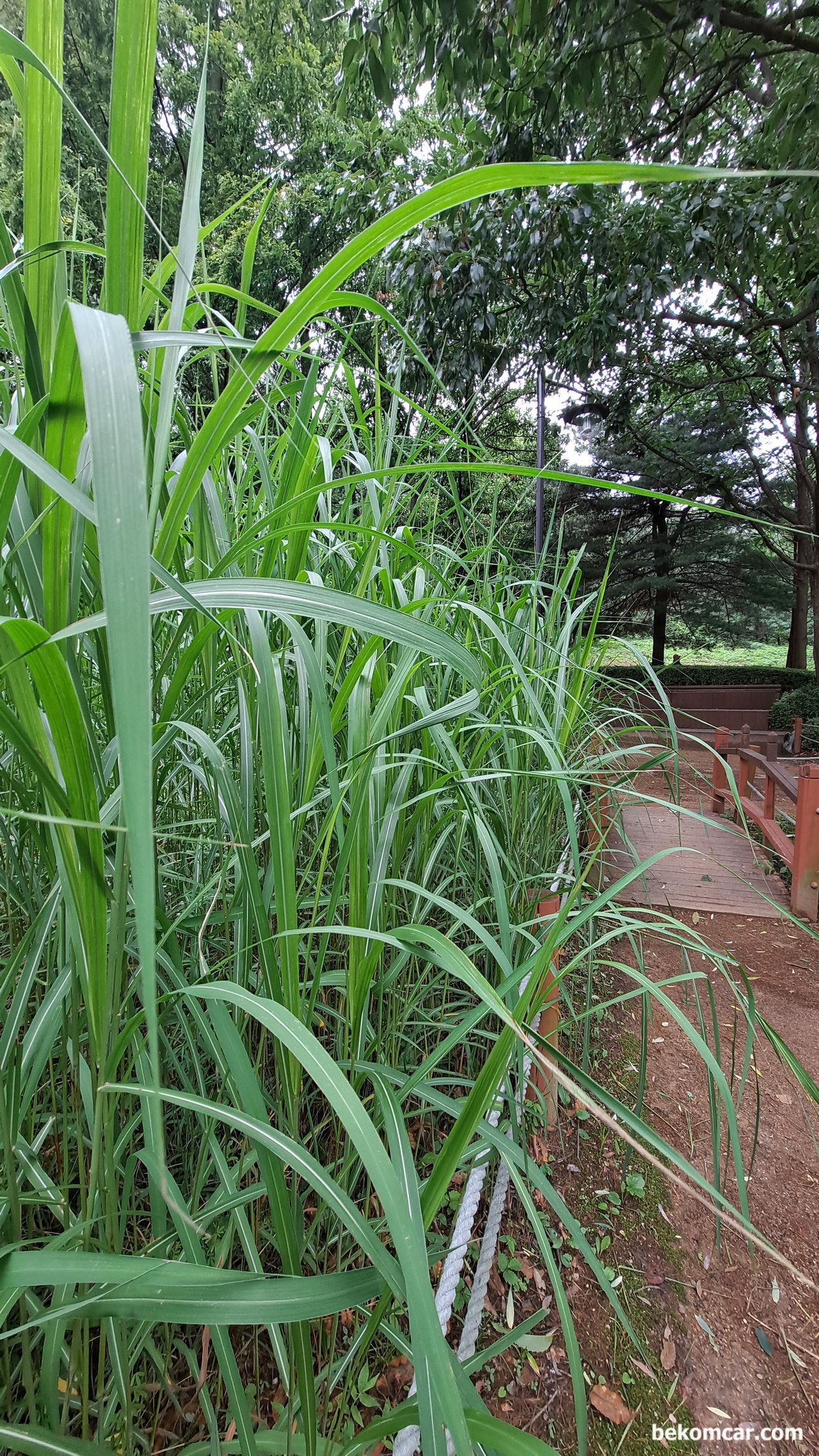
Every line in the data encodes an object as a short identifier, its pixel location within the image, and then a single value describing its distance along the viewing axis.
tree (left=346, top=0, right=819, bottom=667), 2.11
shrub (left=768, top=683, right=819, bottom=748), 6.29
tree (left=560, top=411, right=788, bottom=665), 7.67
